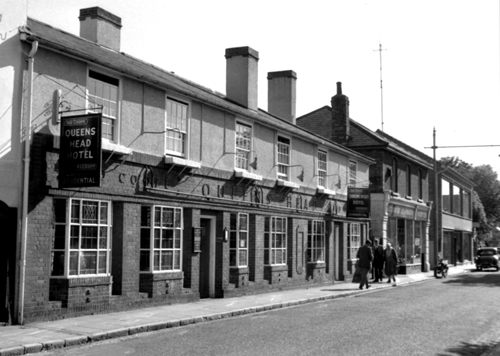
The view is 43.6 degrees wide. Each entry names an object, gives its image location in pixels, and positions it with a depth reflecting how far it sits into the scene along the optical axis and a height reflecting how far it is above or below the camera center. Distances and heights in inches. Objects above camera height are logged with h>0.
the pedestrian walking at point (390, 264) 1149.7 -64.4
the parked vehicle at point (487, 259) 1793.8 -84.9
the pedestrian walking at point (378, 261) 1186.0 -61.0
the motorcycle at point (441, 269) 1363.2 -87.1
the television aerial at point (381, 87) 1673.1 +389.2
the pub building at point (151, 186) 523.5 +44.8
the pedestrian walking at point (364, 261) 961.5 -49.5
